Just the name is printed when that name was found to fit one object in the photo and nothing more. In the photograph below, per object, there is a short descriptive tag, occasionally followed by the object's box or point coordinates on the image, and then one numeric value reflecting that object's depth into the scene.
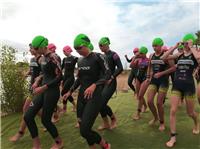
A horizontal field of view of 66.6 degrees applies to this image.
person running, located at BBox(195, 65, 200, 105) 4.07
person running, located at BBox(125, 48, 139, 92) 6.27
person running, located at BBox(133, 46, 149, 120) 5.24
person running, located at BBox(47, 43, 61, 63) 5.10
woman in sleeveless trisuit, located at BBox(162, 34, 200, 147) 3.53
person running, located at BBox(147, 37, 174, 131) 4.02
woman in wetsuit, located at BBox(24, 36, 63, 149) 3.47
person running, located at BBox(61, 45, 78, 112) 5.25
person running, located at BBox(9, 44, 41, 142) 4.15
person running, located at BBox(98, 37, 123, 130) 4.08
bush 6.36
